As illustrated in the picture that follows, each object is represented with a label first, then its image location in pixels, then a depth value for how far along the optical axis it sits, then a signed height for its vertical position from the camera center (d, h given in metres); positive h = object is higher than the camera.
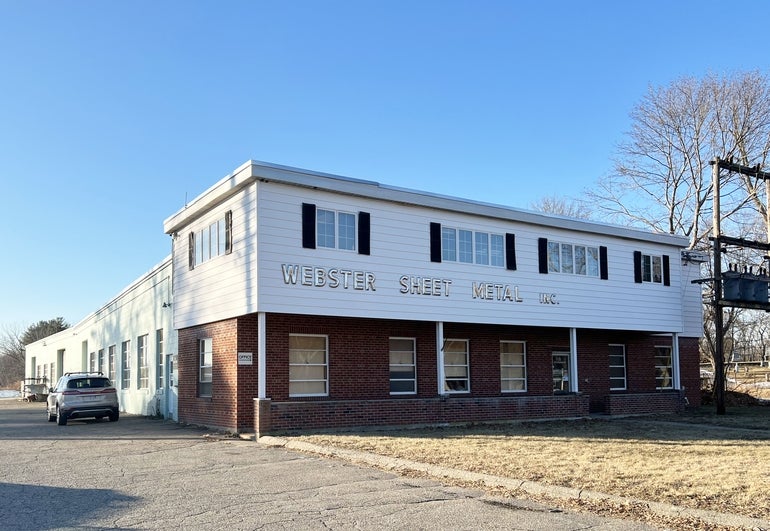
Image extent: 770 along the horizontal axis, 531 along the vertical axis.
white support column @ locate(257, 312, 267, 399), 18.42 -0.52
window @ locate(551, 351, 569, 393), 26.14 -1.51
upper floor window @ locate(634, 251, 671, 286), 26.56 +2.04
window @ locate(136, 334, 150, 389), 28.27 -1.10
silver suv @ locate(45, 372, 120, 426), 23.22 -1.94
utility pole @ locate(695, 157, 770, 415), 25.30 +1.20
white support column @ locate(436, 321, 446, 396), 21.55 -0.71
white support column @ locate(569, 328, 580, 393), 24.58 -1.12
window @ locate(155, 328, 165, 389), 26.39 -0.87
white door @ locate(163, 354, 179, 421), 24.02 -1.78
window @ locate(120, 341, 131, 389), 30.86 -1.22
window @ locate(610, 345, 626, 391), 27.36 -1.47
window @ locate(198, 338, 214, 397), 21.16 -0.91
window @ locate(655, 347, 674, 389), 28.92 -1.62
